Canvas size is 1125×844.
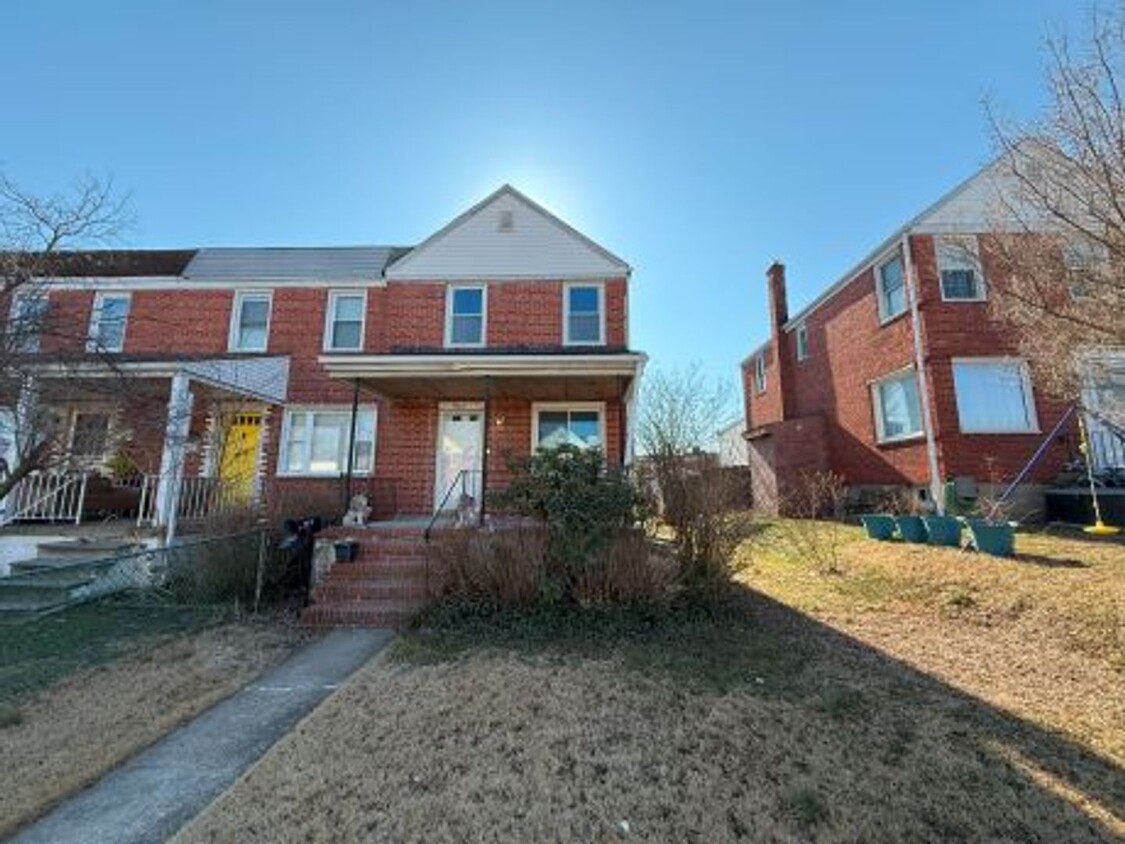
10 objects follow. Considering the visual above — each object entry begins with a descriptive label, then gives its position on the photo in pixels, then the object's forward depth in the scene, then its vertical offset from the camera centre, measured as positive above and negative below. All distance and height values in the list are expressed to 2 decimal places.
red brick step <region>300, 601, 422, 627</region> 7.38 -1.64
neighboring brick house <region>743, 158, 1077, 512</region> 11.94 +2.89
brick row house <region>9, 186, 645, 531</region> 12.55 +4.06
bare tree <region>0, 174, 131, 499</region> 6.12 +2.43
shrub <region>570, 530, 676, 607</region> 6.76 -1.03
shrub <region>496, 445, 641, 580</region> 6.88 -0.04
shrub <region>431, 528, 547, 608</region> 6.93 -0.91
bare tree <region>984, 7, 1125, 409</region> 5.73 +3.35
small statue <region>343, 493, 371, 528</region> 9.91 -0.28
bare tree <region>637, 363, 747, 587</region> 7.03 -0.07
